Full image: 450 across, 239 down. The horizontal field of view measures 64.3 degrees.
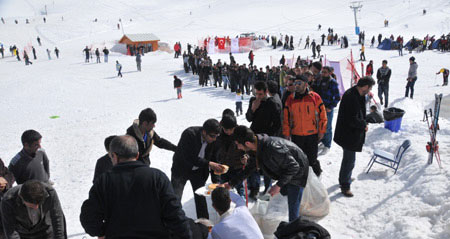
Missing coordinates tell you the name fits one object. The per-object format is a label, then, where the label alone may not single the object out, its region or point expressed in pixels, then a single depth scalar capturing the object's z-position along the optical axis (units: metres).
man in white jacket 2.90
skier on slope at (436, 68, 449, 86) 16.92
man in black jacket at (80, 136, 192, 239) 2.54
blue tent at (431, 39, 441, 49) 29.89
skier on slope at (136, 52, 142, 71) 25.86
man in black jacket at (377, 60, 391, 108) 11.54
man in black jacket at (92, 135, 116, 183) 3.81
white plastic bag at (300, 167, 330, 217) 4.57
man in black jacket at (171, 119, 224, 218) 4.03
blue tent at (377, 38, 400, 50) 31.48
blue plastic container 7.83
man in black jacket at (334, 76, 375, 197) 4.98
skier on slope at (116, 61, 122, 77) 24.01
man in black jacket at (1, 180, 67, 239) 3.07
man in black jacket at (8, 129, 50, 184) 4.04
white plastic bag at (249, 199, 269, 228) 4.25
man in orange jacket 5.15
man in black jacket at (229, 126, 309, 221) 3.60
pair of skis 5.45
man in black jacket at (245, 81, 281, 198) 5.26
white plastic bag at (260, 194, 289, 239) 4.21
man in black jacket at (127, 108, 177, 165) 4.04
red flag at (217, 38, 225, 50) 33.22
